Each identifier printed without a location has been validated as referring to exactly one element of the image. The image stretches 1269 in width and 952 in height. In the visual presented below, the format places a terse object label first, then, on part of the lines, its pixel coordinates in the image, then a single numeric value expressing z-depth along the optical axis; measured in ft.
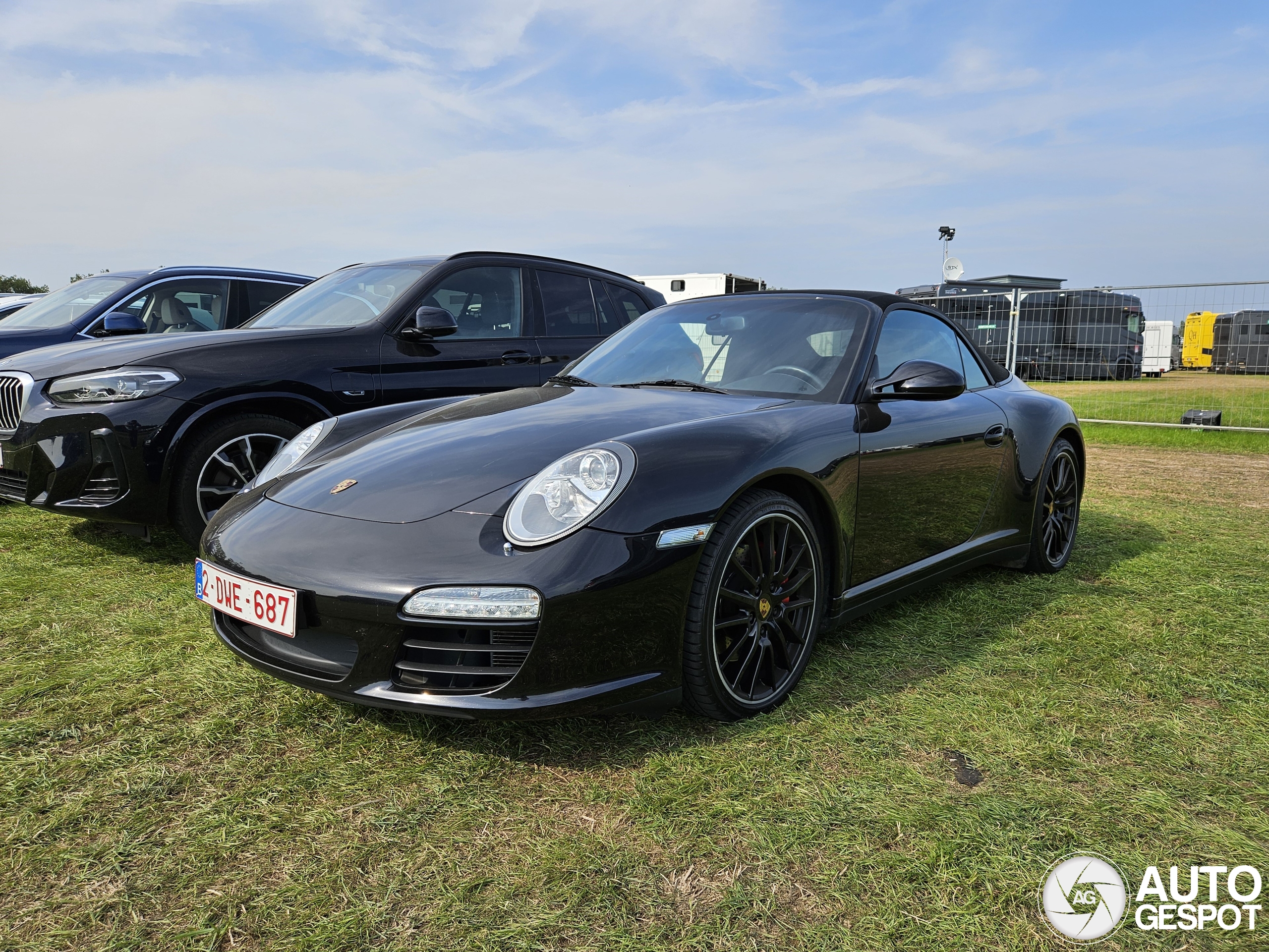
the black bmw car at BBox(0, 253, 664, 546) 12.76
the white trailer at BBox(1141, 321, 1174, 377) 60.96
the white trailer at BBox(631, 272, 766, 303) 68.59
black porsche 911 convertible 7.09
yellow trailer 51.21
